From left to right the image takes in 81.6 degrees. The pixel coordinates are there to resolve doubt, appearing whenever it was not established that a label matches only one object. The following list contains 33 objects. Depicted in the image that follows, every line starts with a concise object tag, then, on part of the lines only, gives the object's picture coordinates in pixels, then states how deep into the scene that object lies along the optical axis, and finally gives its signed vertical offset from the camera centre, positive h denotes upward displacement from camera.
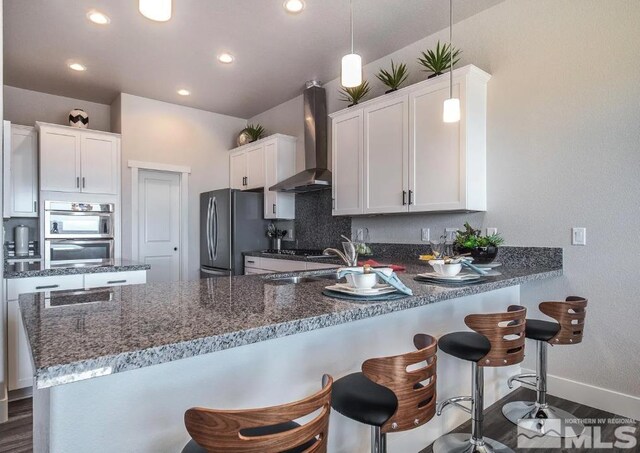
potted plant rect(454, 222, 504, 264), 2.56 -0.14
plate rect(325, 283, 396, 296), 1.37 -0.24
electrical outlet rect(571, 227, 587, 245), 2.50 -0.06
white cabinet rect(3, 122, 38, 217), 4.06 +0.64
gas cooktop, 4.04 -0.28
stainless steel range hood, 4.31 +1.12
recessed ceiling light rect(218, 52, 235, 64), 3.69 +1.74
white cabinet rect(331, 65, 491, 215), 2.83 +0.66
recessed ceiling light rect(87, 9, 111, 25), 3.00 +1.75
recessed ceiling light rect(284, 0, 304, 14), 2.83 +1.73
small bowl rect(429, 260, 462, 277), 1.82 -0.20
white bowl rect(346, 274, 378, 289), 1.40 -0.20
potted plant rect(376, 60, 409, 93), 3.30 +1.36
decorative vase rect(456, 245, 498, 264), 2.56 -0.18
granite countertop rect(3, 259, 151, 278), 2.54 -0.29
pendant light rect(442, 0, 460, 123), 2.33 +0.74
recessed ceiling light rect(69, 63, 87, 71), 3.90 +1.74
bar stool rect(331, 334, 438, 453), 1.17 -0.56
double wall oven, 4.20 -0.02
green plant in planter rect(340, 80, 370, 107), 3.74 +1.39
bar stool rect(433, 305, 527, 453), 1.70 -0.58
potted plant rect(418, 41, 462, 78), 2.95 +1.34
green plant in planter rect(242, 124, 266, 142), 5.25 +1.38
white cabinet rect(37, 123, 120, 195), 4.16 +0.82
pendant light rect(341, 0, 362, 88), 1.89 +0.81
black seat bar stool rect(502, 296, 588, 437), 2.12 -0.82
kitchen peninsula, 0.84 -0.39
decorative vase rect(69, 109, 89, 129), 4.44 +1.34
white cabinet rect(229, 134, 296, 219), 4.71 +0.79
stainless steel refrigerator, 4.65 +0.00
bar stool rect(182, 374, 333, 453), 0.74 -0.40
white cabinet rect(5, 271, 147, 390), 2.56 -0.62
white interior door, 4.90 +0.09
